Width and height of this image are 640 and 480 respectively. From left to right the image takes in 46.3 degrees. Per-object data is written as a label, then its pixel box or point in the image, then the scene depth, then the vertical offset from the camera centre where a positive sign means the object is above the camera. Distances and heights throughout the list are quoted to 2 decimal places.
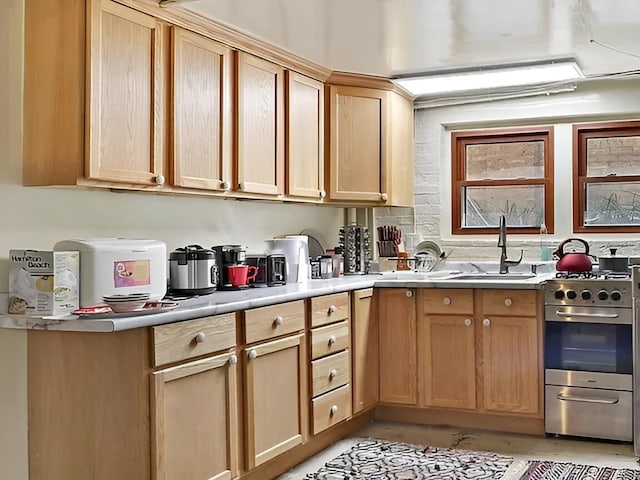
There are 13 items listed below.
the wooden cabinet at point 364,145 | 4.70 +0.59
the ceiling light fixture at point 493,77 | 4.39 +0.98
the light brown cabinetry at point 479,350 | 4.16 -0.65
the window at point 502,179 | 5.08 +0.39
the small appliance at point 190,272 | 3.42 -0.16
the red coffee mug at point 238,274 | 3.78 -0.19
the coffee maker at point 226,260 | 3.77 -0.12
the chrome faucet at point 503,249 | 4.88 -0.09
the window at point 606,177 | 4.85 +0.37
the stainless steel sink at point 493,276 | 4.72 -0.27
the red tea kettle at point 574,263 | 4.34 -0.17
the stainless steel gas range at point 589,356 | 3.97 -0.66
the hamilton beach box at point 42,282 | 2.67 -0.16
